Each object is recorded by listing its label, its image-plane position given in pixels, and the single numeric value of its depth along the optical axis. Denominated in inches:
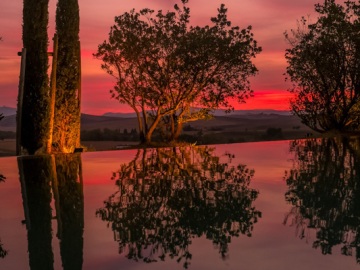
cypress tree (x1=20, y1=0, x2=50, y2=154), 928.3
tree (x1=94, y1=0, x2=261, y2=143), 1222.3
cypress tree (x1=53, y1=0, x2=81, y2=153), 1011.3
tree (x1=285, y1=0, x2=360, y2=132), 1378.0
